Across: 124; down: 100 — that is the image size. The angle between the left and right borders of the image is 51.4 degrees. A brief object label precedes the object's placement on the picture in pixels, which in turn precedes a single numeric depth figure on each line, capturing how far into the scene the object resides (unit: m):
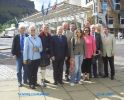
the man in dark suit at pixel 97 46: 4.37
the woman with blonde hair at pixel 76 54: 4.01
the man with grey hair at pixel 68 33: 4.09
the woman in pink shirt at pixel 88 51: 4.23
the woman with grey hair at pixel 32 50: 3.84
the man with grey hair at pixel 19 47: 3.99
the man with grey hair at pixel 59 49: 4.01
